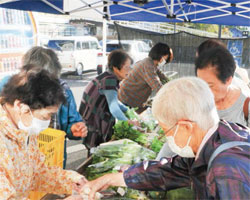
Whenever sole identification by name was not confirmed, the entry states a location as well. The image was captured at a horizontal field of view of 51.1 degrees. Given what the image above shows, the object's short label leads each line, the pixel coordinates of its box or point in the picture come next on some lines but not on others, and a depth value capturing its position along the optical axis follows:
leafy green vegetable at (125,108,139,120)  3.43
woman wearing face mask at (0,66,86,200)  1.39
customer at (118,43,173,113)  4.12
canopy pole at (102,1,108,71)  4.77
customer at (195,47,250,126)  1.93
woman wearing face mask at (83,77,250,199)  0.99
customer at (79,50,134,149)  2.96
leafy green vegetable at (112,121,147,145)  2.93
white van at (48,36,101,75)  13.42
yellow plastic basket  2.03
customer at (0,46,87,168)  2.40
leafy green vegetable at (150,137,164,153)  2.68
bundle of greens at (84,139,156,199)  2.20
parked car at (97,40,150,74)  10.88
